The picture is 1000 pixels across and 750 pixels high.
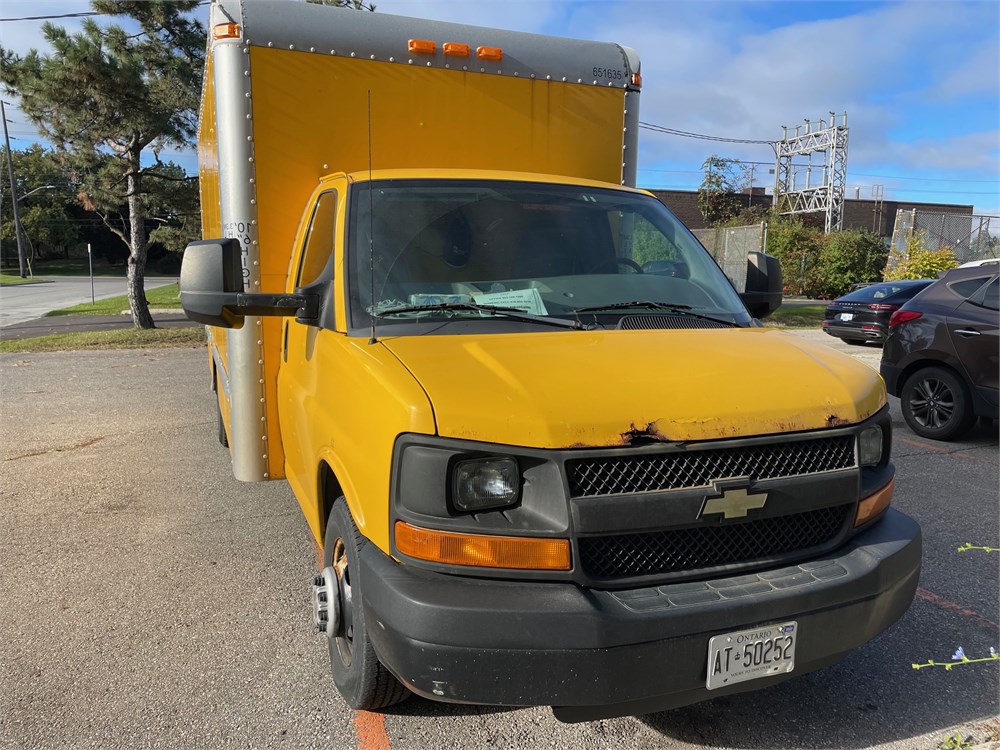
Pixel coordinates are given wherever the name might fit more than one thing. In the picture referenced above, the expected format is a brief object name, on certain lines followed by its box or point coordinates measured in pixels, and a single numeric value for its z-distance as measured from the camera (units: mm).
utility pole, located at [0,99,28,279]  44931
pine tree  12836
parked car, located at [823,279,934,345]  14242
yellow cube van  2082
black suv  6785
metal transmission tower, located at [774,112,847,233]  41406
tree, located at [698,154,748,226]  36438
